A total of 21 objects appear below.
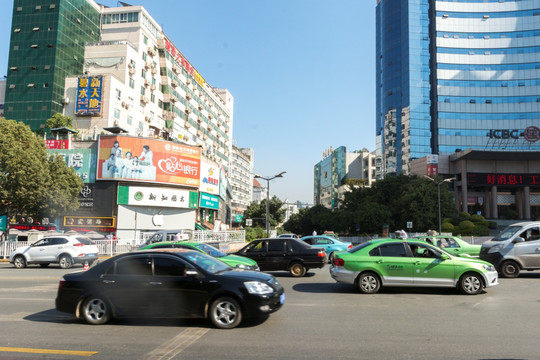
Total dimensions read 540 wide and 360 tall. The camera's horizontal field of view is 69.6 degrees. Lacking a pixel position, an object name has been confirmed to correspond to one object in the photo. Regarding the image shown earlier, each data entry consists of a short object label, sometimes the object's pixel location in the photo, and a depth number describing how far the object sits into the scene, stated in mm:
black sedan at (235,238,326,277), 14906
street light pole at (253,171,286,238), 40594
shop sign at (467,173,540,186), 60312
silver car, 14414
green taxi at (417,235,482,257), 18188
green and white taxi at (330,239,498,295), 10680
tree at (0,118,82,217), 27766
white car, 19125
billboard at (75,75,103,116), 52125
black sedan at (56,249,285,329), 7281
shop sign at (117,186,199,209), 42562
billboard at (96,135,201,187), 42312
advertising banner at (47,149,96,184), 42625
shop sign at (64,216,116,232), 41875
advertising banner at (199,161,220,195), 49281
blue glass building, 82688
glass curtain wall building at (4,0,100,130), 61375
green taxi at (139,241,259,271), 11992
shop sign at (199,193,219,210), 49312
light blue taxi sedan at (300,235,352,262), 21109
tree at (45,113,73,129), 50688
